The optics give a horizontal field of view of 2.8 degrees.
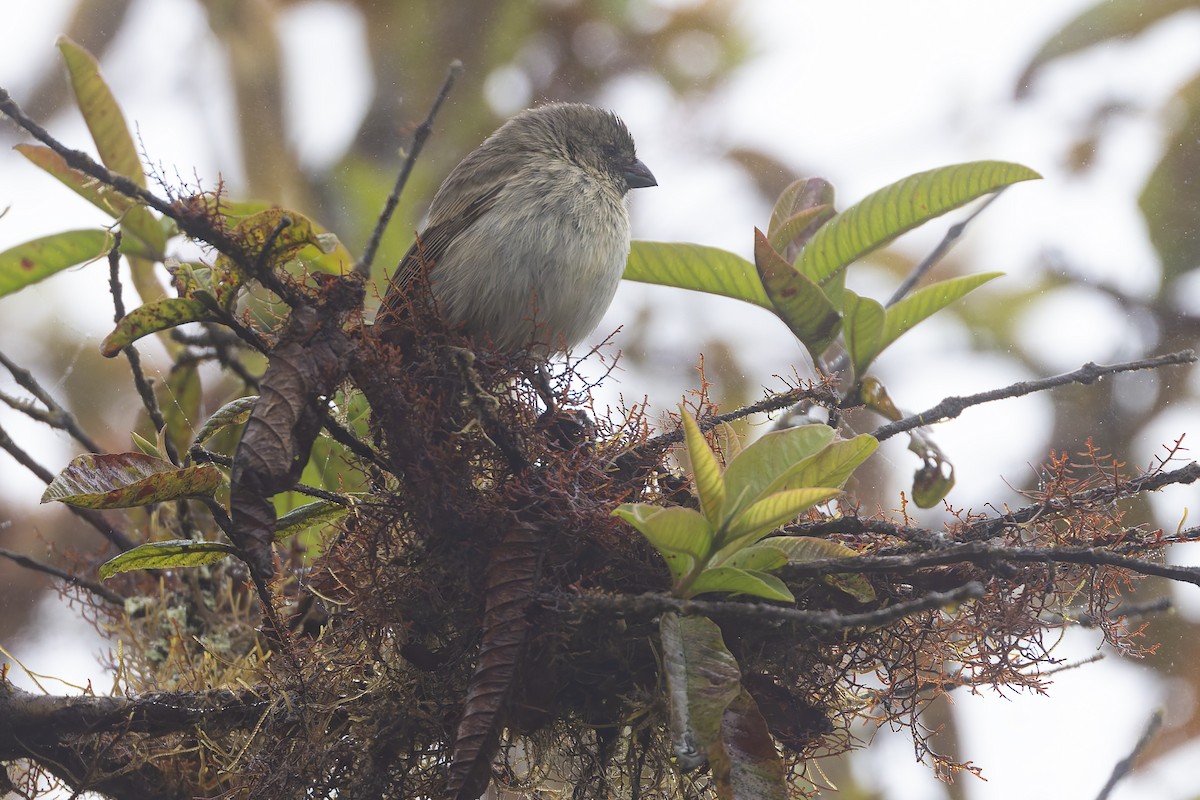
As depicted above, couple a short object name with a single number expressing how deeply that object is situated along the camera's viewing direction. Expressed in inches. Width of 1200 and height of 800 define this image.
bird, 275.5
